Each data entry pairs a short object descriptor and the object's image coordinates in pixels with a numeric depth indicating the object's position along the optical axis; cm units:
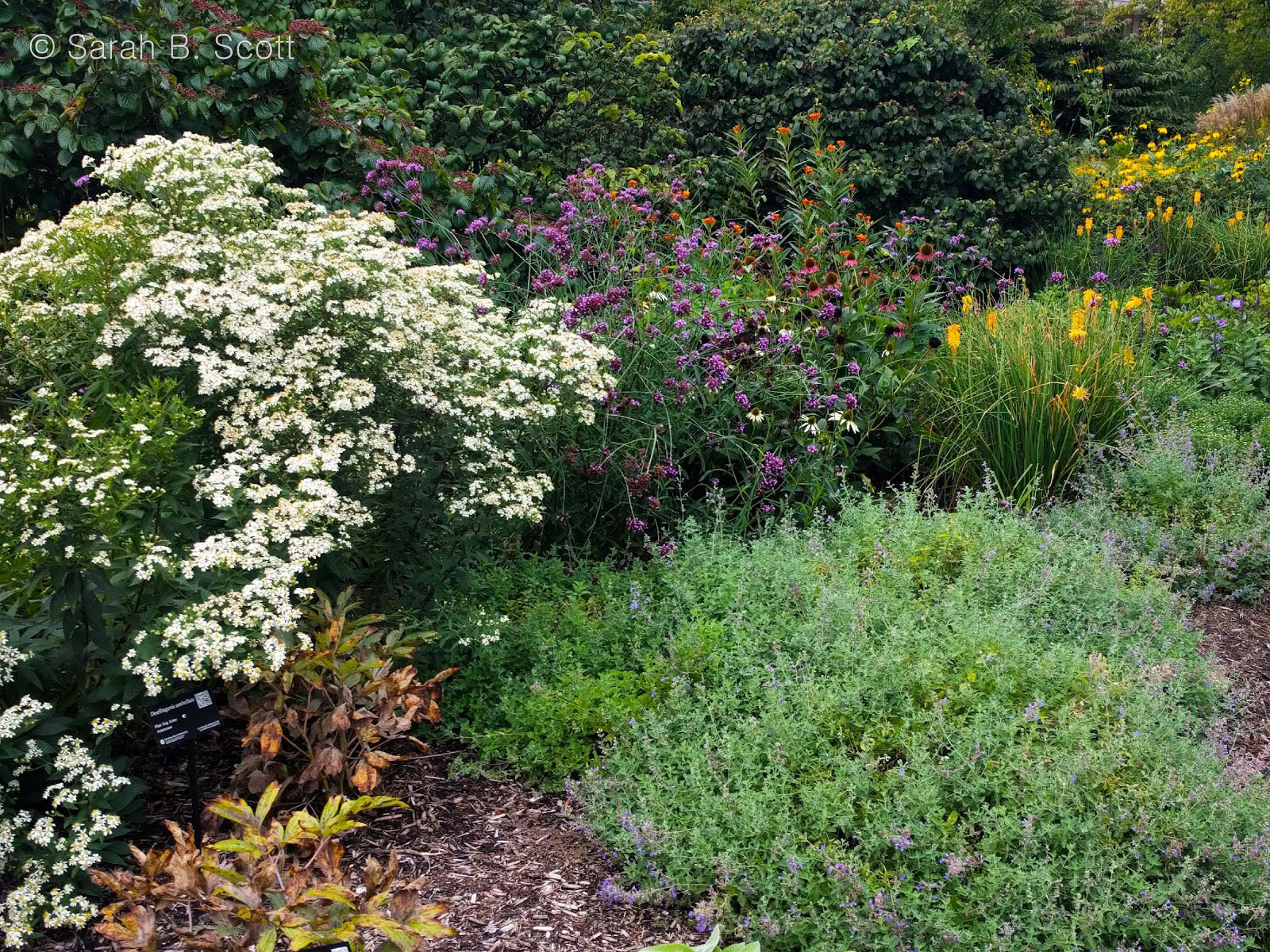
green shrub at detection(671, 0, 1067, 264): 820
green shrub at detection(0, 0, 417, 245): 509
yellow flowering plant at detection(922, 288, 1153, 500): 516
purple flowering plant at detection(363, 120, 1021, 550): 459
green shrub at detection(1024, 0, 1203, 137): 1370
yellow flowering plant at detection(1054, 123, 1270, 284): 812
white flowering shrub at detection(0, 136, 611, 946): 255
